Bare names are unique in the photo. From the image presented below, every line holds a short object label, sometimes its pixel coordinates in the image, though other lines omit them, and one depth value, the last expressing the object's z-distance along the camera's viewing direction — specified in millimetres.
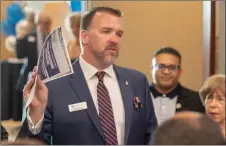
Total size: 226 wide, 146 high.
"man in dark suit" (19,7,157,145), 3610
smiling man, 4090
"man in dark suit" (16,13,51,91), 4790
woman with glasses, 3620
